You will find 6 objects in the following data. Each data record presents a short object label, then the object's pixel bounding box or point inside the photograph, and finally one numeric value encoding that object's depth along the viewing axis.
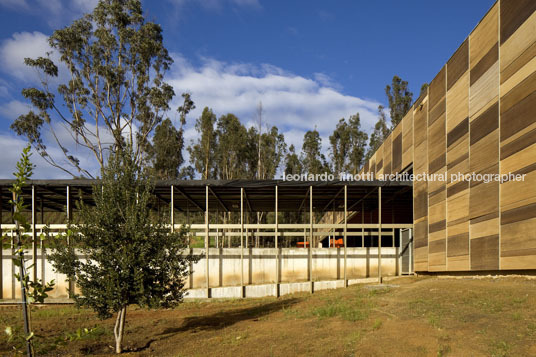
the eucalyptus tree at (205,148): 47.97
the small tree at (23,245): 2.63
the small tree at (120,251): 10.64
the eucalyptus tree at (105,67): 32.06
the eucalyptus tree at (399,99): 55.19
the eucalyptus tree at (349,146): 55.94
